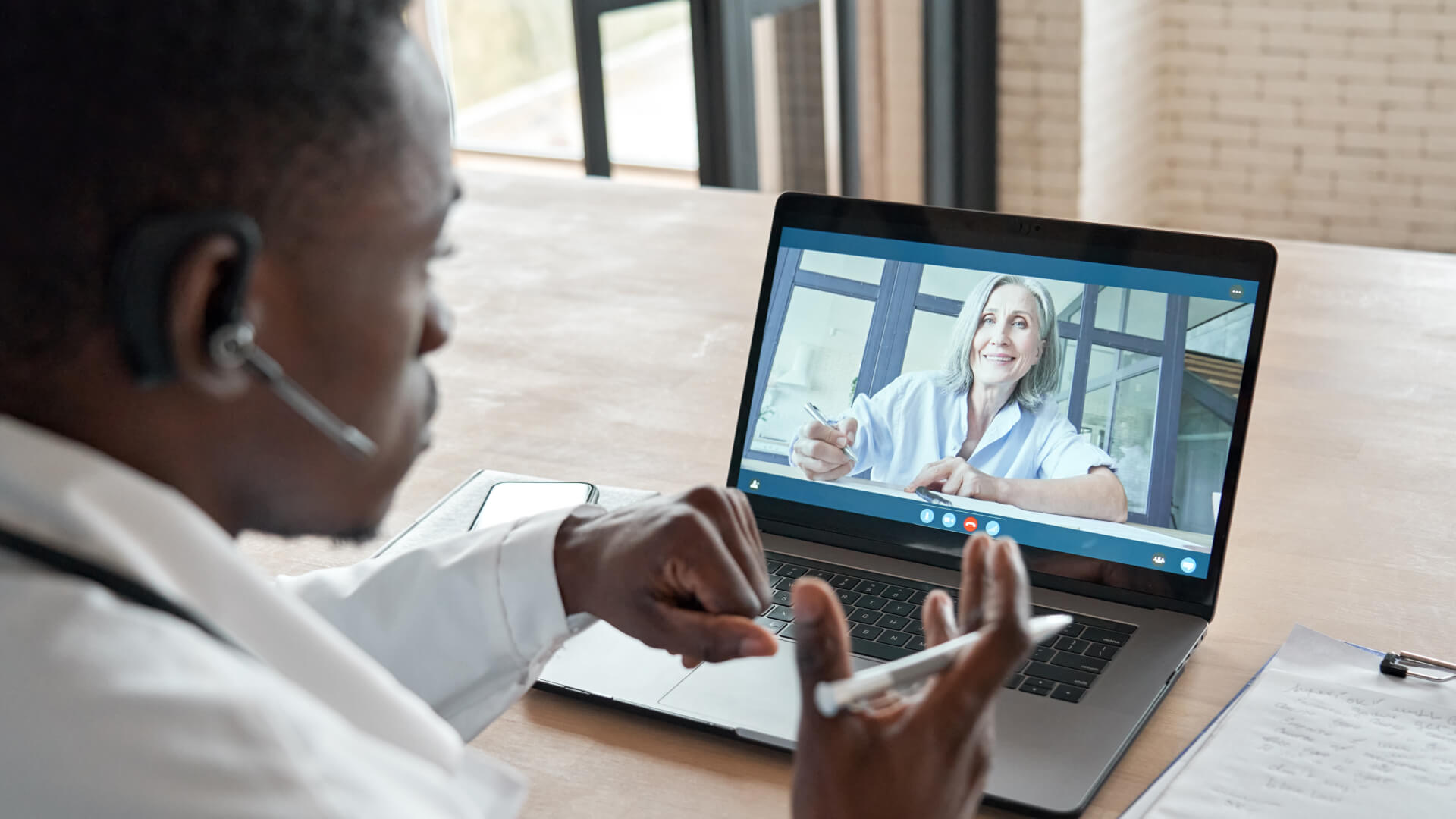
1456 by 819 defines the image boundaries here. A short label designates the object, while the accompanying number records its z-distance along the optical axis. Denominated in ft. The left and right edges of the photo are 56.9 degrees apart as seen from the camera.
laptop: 2.88
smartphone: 3.73
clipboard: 2.52
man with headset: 1.57
